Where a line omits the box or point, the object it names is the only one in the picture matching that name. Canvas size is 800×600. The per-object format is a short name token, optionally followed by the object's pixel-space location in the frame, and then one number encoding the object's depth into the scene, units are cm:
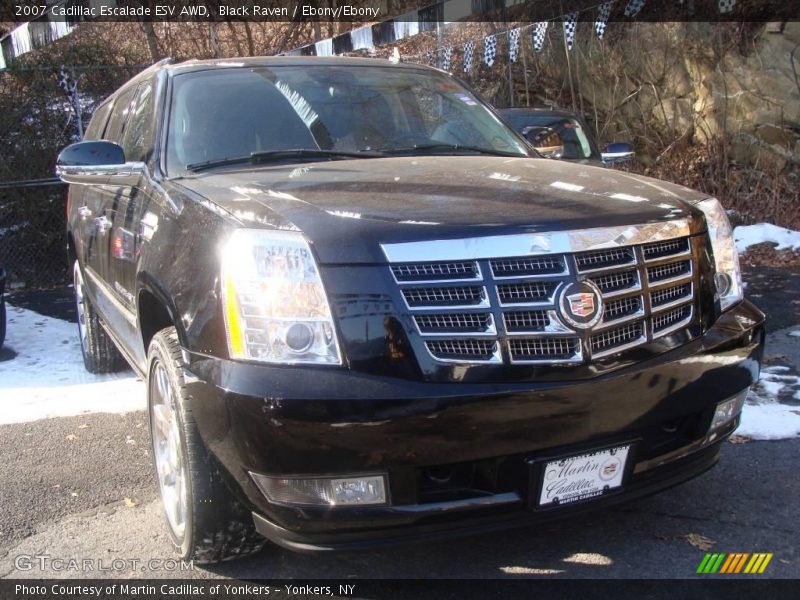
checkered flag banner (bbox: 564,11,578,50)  1226
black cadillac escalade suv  226
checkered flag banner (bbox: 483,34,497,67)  1323
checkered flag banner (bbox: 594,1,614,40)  1179
